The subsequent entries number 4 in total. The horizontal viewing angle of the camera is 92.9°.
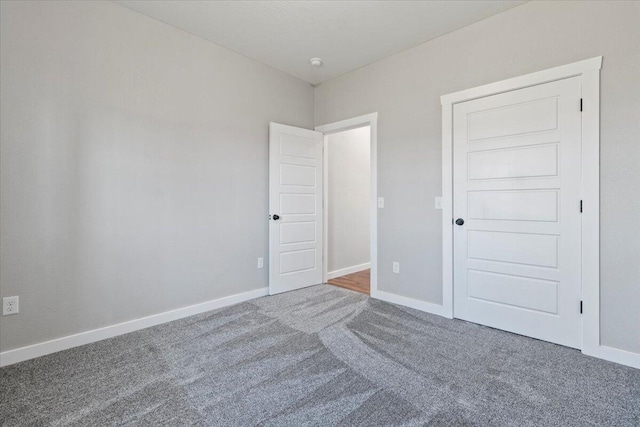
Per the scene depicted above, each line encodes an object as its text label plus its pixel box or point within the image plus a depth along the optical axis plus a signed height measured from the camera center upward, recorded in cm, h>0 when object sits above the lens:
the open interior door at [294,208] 367 +3
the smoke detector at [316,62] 351 +174
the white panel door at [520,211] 235 -1
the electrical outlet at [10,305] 210 -66
